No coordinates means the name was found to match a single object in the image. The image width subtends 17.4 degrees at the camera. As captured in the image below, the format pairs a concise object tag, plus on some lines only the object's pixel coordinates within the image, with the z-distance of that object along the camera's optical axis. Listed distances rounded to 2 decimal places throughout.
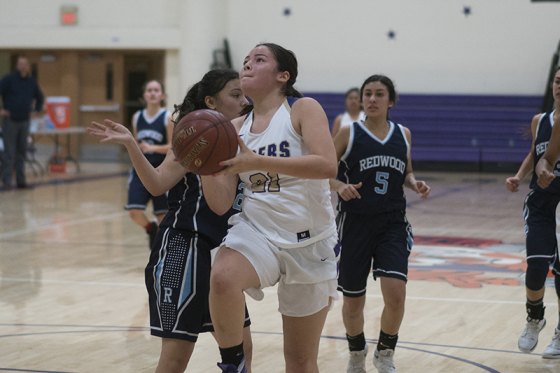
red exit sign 39.38
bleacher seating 34.78
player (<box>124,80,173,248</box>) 15.74
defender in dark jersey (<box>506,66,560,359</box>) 10.61
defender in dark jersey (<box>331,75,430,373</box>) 9.56
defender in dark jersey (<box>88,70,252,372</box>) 7.39
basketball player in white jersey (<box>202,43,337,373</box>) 6.87
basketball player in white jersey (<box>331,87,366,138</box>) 21.40
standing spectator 28.48
